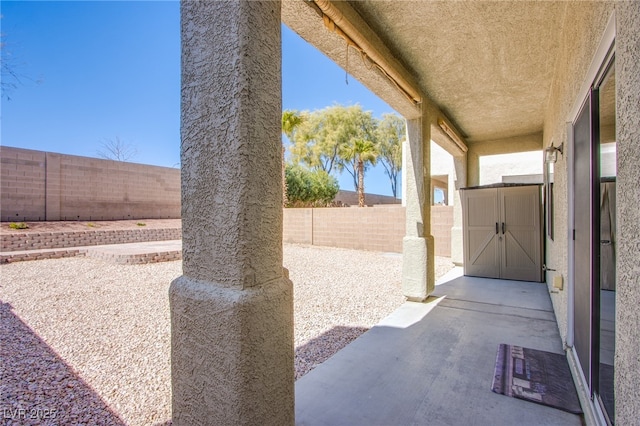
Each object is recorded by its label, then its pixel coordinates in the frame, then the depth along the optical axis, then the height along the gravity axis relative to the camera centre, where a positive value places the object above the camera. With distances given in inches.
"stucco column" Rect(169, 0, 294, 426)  50.6 -2.8
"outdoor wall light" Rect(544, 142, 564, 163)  135.5 +27.6
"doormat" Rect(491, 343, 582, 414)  88.5 -54.1
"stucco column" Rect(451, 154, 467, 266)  301.4 +5.7
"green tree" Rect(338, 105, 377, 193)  970.1 +282.4
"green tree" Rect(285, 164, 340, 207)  703.7 +62.4
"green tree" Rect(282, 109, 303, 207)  594.7 +183.6
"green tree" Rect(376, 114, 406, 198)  1013.8 +258.6
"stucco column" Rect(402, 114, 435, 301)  183.5 -3.8
